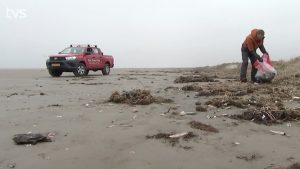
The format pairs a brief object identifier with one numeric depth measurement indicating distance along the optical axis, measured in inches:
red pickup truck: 478.7
